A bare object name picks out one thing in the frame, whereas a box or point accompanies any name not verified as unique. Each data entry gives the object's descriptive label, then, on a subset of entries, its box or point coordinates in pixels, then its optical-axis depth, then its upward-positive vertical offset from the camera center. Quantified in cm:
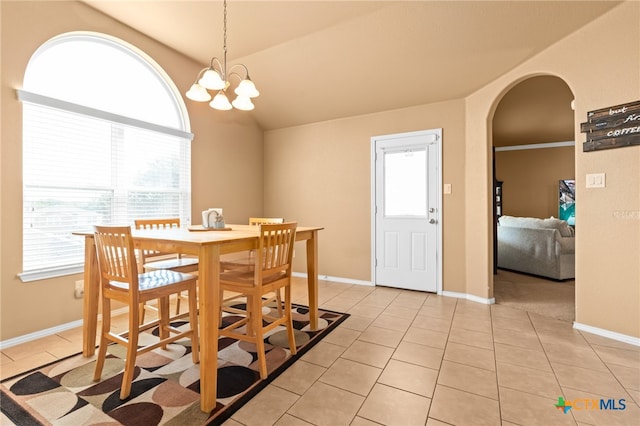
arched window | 243 +68
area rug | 151 -104
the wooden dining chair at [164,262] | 246 -44
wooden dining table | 160 -34
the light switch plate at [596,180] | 250 +26
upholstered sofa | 425 -56
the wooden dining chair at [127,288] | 165 -46
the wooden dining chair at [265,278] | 189 -47
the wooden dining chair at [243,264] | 239 -43
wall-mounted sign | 232 +69
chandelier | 197 +89
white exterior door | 380 +2
